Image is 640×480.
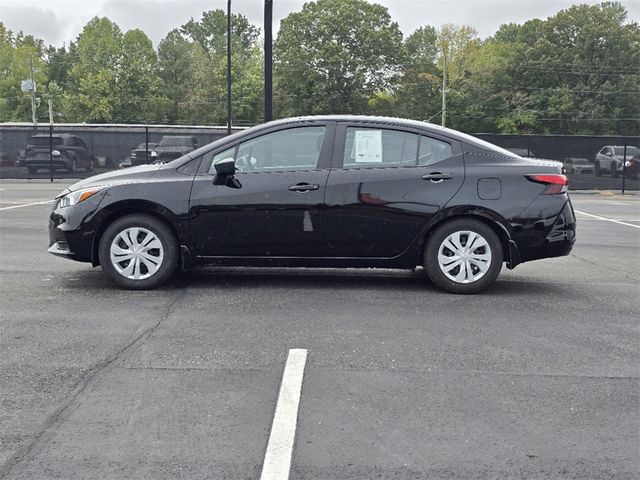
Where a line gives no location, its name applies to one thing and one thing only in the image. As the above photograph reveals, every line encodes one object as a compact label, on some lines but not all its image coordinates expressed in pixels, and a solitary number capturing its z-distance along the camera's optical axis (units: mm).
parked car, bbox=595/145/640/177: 24953
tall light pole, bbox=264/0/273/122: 14789
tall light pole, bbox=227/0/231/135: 27555
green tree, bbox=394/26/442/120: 72188
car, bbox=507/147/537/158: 24281
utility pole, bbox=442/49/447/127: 67950
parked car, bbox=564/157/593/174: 25000
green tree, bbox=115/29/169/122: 71562
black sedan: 6801
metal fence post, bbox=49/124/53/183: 25198
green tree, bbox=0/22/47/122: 78312
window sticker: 6984
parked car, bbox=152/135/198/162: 24386
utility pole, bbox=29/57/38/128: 62638
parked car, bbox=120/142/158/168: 25062
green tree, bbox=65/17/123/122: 70562
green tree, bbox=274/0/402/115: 70125
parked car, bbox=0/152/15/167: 25516
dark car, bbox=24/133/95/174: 25375
